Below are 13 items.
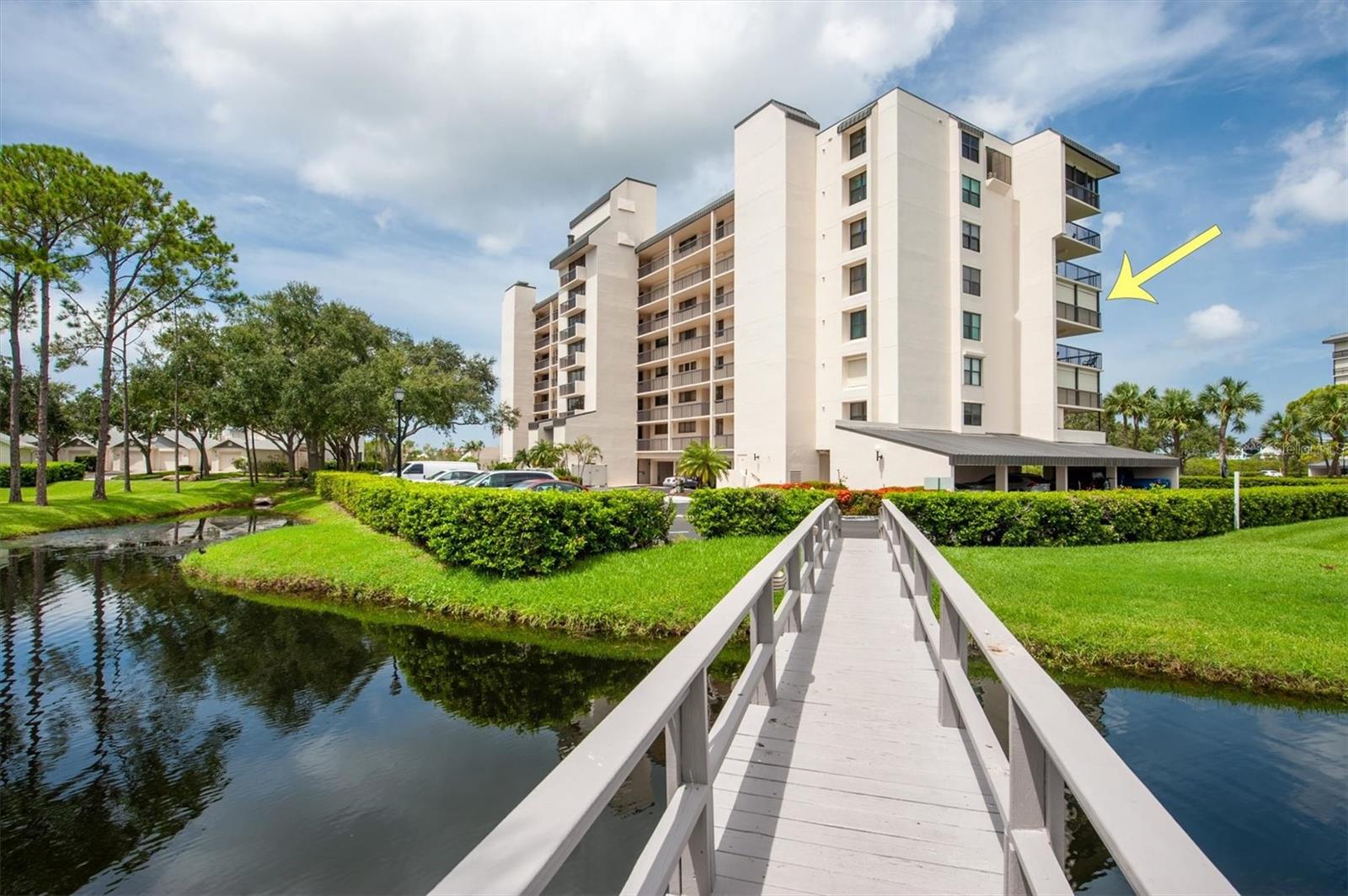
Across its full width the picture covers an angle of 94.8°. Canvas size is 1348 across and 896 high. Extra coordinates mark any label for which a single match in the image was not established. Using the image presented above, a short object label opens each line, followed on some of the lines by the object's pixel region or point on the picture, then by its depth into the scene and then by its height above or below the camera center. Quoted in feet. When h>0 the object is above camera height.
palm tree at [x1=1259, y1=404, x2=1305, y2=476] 154.20 +5.96
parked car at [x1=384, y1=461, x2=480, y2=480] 112.78 -1.68
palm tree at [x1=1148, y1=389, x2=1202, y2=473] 141.59 +9.96
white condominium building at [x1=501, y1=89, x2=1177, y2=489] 92.94 +25.45
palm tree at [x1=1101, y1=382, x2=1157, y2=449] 151.84 +13.18
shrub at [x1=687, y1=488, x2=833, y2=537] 51.83 -4.56
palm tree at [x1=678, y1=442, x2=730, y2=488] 99.14 -0.88
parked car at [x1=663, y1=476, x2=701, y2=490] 111.65 -4.51
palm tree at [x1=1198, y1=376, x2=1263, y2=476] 135.95 +11.80
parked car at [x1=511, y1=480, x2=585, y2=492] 66.81 -2.86
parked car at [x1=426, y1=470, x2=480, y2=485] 93.15 -2.81
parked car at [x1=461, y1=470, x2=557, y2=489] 74.74 -2.28
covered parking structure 78.23 -0.51
